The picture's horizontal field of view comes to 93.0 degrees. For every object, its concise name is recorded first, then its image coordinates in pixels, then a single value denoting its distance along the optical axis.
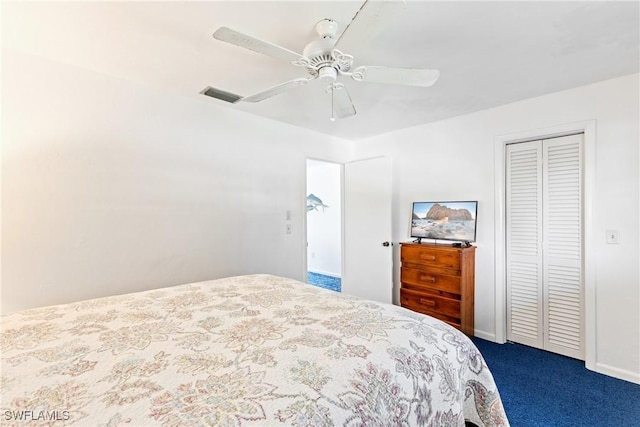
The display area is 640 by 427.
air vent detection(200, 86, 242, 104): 2.50
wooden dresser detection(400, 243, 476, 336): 2.86
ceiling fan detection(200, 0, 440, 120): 1.15
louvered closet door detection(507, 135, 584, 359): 2.58
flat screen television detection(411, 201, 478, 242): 3.03
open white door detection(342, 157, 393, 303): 3.62
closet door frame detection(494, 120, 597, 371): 2.38
